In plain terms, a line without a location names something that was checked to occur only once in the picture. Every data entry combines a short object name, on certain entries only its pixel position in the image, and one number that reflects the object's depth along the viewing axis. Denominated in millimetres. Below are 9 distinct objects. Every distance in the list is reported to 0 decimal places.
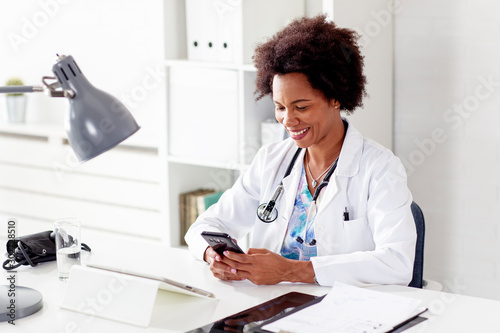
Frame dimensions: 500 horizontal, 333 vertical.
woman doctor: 2417
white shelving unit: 3364
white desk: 2179
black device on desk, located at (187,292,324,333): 2155
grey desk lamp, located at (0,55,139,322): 2119
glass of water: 2465
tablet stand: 2214
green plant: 4579
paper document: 2111
